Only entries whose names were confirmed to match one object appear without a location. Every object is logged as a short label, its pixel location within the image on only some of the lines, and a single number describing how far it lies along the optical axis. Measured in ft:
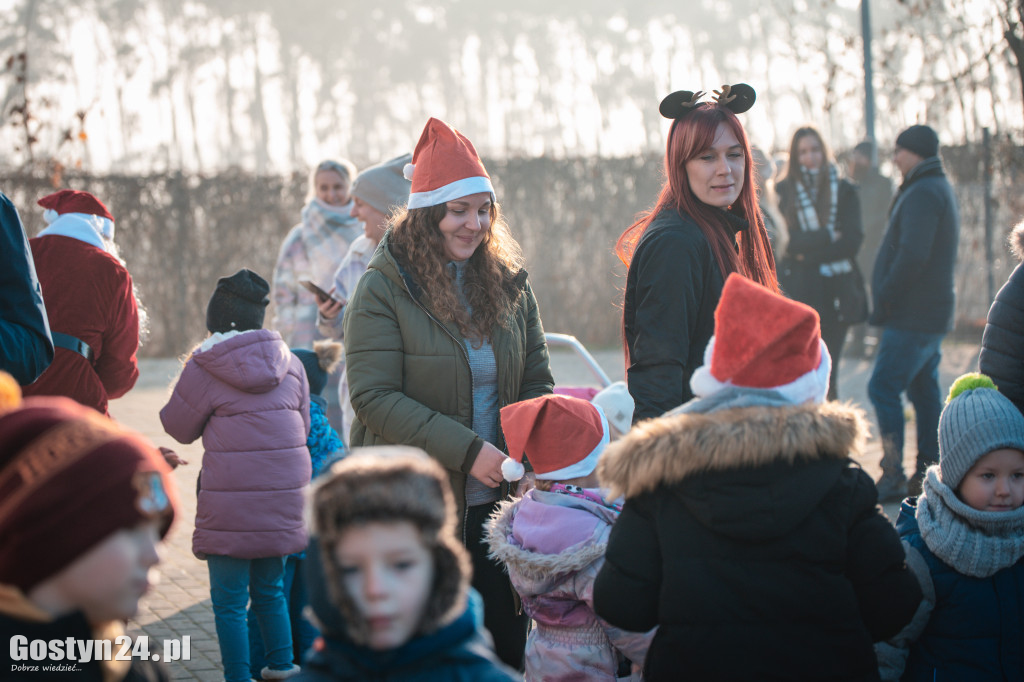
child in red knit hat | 5.65
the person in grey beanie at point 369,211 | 16.88
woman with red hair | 10.22
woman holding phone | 20.70
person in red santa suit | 12.41
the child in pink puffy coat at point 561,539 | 9.59
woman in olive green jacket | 10.85
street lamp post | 38.34
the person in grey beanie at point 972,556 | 9.46
